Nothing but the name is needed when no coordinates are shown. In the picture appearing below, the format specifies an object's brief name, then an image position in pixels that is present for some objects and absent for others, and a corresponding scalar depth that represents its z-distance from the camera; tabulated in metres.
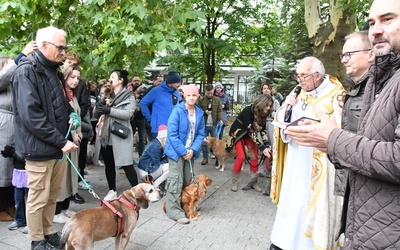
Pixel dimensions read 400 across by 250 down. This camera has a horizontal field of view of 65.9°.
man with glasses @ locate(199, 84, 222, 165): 9.36
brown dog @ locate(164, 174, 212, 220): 4.64
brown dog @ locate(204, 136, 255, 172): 7.92
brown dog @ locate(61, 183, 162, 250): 2.81
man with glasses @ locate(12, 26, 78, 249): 2.94
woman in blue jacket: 4.52
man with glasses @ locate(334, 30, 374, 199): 2.40
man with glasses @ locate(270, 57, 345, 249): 2.95
